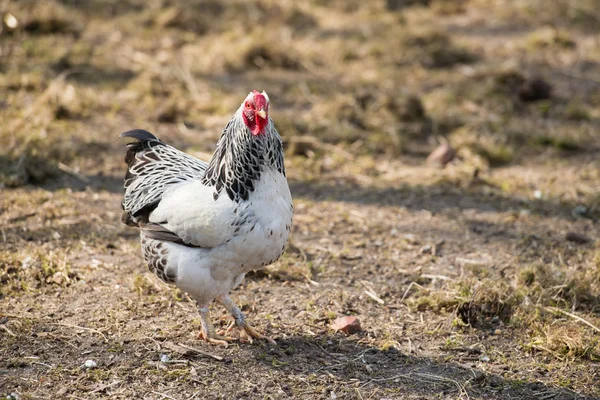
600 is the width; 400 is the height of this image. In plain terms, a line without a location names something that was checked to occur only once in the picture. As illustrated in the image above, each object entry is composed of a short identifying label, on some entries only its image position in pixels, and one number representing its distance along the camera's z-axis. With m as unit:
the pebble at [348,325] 8.73
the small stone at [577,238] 10.96
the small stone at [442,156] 13.63
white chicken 7.60
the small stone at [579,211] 11.94
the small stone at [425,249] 10.80
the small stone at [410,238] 11.05
